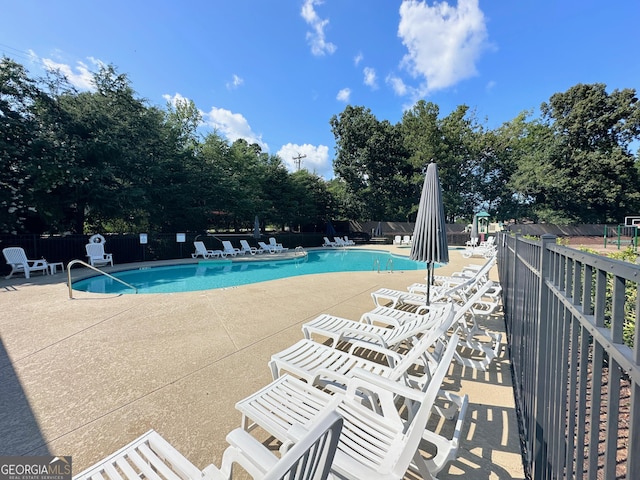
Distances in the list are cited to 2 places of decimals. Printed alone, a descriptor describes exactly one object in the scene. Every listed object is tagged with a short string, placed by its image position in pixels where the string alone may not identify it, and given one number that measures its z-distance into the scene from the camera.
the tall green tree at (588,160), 24.84
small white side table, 9.38
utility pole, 40.06
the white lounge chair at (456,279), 5.35
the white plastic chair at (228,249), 15.34
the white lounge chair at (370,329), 2.93
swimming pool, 9.14
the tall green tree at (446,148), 27.50
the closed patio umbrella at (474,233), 20.73
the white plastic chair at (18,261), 8.69
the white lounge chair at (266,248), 17.23
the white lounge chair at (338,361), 2.01
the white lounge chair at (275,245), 17.63
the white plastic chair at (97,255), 10.82
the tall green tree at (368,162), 28.33
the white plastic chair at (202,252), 14.56
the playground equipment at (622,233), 21.81
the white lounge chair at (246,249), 16.39
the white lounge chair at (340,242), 23.41
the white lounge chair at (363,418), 1.34
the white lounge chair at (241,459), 0.84
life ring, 11.20
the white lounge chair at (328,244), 23.11
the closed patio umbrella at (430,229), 4.29
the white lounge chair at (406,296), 4.69
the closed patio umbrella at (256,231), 17.85
